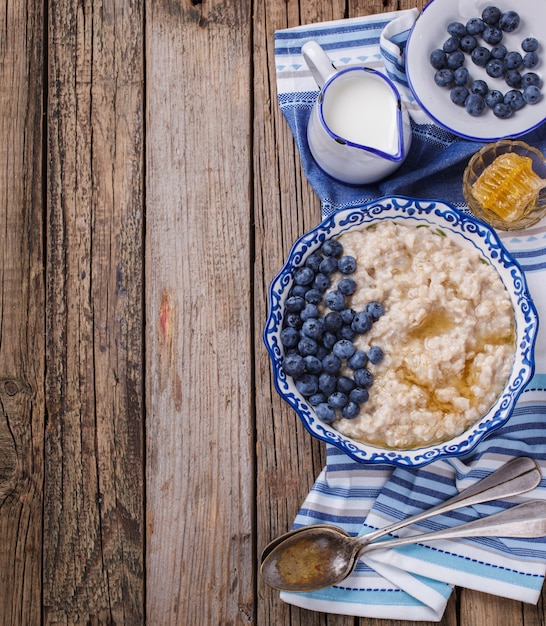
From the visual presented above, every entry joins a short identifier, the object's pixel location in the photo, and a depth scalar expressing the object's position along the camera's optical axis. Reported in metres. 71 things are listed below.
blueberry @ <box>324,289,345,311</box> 1.14
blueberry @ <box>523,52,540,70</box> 1.19
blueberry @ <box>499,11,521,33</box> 1.19
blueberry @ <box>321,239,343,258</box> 1.16
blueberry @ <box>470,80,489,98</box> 1.19
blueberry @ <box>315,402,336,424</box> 1.14
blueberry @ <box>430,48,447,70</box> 1.19
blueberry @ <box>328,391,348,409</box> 1.13
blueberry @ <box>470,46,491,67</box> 1.19
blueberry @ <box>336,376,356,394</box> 1.14
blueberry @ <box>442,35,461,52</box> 1.19
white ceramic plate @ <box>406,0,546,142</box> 1.19
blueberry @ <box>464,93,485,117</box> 1.18
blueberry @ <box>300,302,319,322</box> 1.15
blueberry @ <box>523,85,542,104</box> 1.18
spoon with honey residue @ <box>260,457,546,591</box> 1.18
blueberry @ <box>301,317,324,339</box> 1.14
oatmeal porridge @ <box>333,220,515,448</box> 1.14
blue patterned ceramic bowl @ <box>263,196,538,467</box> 1.14
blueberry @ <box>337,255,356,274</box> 1.15
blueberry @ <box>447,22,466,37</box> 1.19
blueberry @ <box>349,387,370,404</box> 1.13
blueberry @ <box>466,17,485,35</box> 1.19
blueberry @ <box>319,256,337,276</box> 1.15
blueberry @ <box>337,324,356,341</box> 1.14
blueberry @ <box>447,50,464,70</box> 1.19
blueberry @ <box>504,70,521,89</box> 1.19
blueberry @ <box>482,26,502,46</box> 1.19
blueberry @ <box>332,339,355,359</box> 1.14
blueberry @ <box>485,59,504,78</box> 1.19
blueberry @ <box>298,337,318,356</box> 1.14
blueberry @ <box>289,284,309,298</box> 1.15
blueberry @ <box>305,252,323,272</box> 1.16
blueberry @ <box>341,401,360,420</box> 1.13
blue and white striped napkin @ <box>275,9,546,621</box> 1.18
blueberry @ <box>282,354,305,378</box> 1.14
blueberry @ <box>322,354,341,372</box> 1.14
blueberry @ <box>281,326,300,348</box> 1.14
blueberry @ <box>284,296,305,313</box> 1.15
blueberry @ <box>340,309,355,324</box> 1.14
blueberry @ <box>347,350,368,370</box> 1.13
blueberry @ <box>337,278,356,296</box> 1.14
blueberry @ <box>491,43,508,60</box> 1.19
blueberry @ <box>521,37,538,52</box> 1.19
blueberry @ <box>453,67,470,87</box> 1.19
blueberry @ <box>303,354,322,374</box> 1.14
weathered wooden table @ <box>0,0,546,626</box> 1.21
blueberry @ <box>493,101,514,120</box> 1.18
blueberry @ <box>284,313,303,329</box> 1.15
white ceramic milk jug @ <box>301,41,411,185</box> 1.17
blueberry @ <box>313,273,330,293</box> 1.15
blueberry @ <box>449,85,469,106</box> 1.19
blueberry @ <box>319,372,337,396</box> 1.14
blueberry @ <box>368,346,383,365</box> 1.13
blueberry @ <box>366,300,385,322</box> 1.14
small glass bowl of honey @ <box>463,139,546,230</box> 1.19
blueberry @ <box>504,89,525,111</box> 1.18
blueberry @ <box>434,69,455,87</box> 1.19
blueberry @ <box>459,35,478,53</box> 1.19
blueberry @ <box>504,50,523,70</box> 1.19
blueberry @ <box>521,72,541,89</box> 1.19
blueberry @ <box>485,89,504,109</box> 1.19
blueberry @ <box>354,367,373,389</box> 1.13
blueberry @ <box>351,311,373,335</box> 1.13
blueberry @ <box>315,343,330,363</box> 1.15
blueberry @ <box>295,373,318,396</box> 1.14
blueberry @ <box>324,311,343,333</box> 1.14
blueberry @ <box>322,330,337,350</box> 1.14
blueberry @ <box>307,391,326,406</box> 1.14
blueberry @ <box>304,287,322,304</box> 1.15
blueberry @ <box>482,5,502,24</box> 1.19
